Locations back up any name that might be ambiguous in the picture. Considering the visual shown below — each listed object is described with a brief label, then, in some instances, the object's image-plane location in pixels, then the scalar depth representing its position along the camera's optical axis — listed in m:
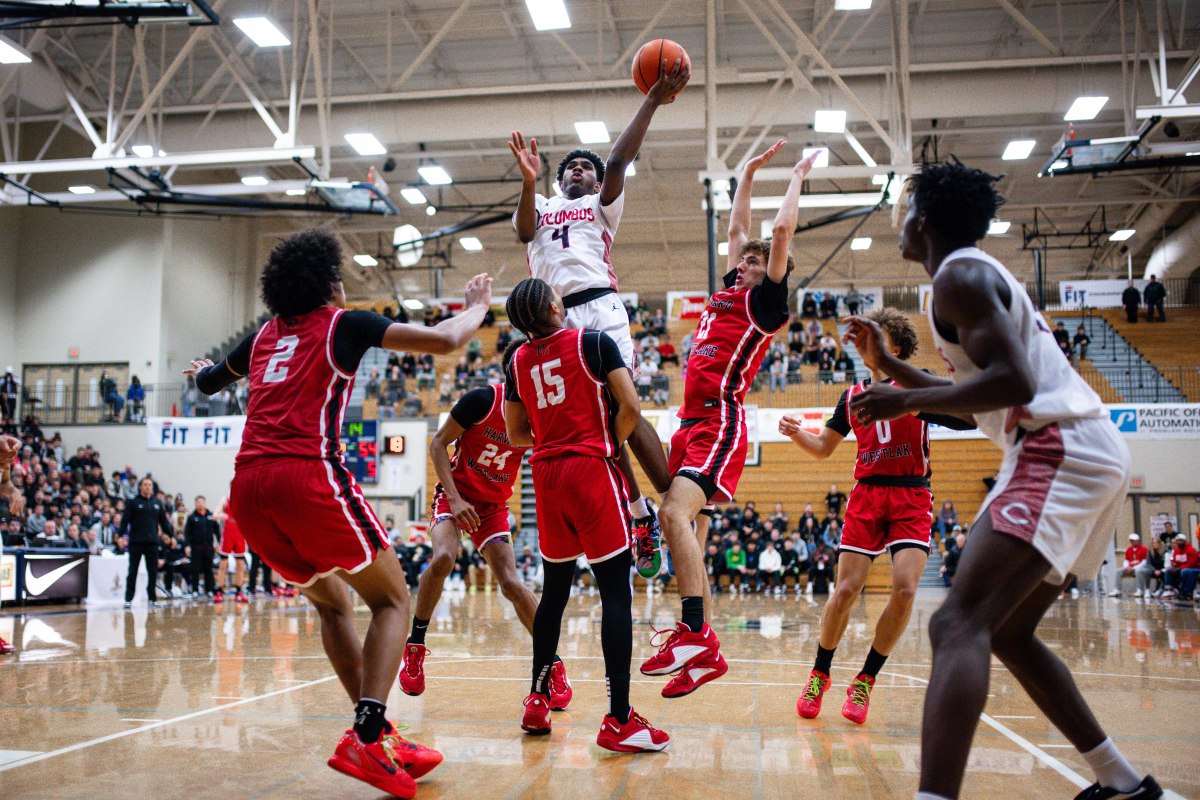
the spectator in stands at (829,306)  30.20
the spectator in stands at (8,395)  23.09
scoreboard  25.41
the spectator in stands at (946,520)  21.94
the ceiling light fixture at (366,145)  22.17
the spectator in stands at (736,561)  20.95
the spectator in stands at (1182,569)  17.95
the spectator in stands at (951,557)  19.98
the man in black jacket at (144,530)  15.20
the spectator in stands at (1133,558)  20.20
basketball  5.17
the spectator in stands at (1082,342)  26.31
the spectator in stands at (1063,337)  25.34
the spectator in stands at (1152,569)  19.05
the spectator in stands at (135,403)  26.38
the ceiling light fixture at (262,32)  17.41
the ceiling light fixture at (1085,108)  19.27
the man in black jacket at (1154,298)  28.56
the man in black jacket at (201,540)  17.56
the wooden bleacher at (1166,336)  27.77
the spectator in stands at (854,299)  29.30
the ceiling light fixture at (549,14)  17.25
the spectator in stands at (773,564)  20.67
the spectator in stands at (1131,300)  28.47
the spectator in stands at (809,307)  29.86
